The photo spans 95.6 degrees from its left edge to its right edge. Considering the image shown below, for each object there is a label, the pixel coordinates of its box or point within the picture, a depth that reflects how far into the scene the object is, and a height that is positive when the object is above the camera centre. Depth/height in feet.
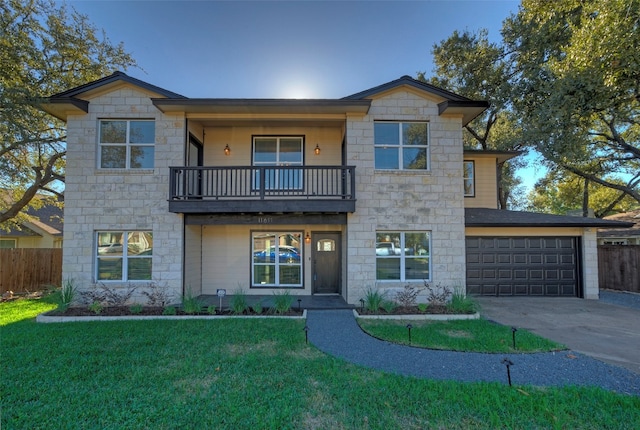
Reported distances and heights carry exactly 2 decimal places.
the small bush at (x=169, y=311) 24.79 -6.25
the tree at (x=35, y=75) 29.58 +19.39
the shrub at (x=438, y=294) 28.04 -5.48
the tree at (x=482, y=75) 49.88 +29.80
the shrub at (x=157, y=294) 27.04 -5.35
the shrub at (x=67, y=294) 25.81 -5.14
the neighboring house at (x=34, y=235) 53.16 +0.51
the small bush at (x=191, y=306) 25.12 -5.98
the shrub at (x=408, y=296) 27.62 -5.55
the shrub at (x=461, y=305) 25.55 -5.95
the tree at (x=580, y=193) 70.28 +12.75
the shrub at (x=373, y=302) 25.76 -5.75
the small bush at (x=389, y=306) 25.50 -6.09
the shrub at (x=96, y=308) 25.03 -6.07
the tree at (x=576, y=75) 25.32 +16.97
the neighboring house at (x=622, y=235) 49.85 +0.48
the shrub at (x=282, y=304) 25.41 -5.86
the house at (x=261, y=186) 28.30 +5.19
